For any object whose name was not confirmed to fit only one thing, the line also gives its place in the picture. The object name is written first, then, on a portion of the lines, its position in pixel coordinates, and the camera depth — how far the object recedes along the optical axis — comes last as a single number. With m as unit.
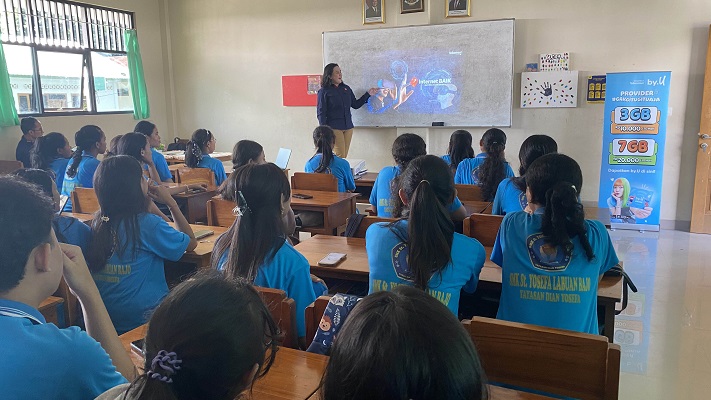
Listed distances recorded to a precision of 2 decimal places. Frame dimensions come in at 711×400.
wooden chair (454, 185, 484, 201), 3.61
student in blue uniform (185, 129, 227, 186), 4.69
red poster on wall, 7.06
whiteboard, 5.98
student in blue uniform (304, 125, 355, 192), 4.45
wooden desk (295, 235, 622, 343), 2.07
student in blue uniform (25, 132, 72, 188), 4.58
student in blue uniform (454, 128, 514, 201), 3.67
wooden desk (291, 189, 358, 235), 3.83
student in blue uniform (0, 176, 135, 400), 1.00
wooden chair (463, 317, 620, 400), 1.24
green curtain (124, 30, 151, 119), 7.41
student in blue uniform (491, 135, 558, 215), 2.94
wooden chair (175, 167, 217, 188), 4.57
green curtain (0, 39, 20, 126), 5.91
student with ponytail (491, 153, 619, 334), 1.83
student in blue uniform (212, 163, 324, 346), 1.86
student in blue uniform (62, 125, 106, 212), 4.24
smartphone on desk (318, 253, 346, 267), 2.39
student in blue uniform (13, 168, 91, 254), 2.18
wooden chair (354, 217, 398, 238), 2.77
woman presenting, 6.36
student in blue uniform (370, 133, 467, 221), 3.54
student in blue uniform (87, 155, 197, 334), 2.14
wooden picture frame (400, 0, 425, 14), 6.26
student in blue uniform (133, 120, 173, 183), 4.85
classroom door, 5.14
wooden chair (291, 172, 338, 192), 4.25
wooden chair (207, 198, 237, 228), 3.39
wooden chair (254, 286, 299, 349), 1.58
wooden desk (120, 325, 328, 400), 1.29
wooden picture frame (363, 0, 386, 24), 6.47
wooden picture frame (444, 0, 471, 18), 6.05
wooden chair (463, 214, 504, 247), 2.52
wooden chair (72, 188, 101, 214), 3.68
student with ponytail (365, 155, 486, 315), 1.80
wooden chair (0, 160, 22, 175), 5.76
